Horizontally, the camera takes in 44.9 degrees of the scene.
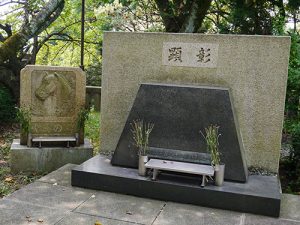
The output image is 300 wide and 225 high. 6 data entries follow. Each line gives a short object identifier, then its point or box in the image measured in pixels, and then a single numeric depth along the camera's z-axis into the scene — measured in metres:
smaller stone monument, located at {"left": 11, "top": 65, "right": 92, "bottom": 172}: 5.62
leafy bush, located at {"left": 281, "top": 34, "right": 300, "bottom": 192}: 5.43
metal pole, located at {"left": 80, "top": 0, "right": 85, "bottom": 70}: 8.41
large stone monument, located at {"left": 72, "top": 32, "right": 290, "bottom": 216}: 4.56
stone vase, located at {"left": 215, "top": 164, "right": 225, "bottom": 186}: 4.31
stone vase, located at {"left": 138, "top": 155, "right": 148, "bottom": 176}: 4.57
